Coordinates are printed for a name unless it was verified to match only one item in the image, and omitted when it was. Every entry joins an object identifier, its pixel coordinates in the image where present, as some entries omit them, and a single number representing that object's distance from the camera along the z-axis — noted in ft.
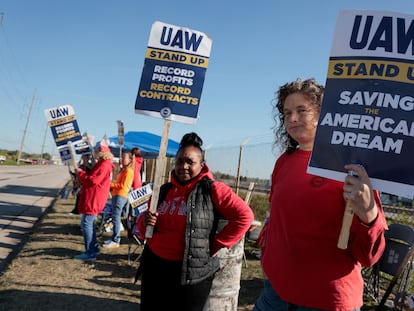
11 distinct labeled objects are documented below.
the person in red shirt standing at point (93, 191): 19.76
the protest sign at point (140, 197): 20.66
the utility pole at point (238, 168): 27.74
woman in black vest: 8.91
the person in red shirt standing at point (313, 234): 4.94
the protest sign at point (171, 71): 10.11
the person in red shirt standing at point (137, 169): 26.61
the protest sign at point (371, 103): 5.00
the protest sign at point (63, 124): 20.56
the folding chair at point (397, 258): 15.24
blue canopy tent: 45.93
